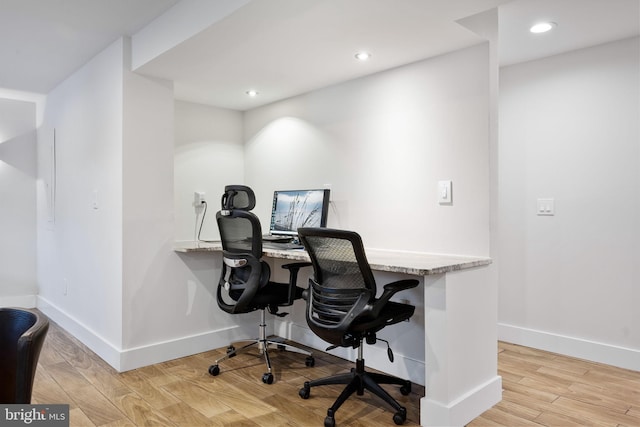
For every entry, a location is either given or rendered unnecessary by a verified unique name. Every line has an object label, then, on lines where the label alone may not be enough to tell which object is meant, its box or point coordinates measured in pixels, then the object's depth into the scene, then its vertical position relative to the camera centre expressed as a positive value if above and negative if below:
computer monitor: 3.24 +0.02
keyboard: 2.95 -0.23
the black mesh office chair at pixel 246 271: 2.77 -0.38
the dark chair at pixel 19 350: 1.00 -0.34
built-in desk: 2.10 -0.63
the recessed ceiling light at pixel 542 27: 2.63 +1.12
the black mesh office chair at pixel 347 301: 2.12 -0.45
